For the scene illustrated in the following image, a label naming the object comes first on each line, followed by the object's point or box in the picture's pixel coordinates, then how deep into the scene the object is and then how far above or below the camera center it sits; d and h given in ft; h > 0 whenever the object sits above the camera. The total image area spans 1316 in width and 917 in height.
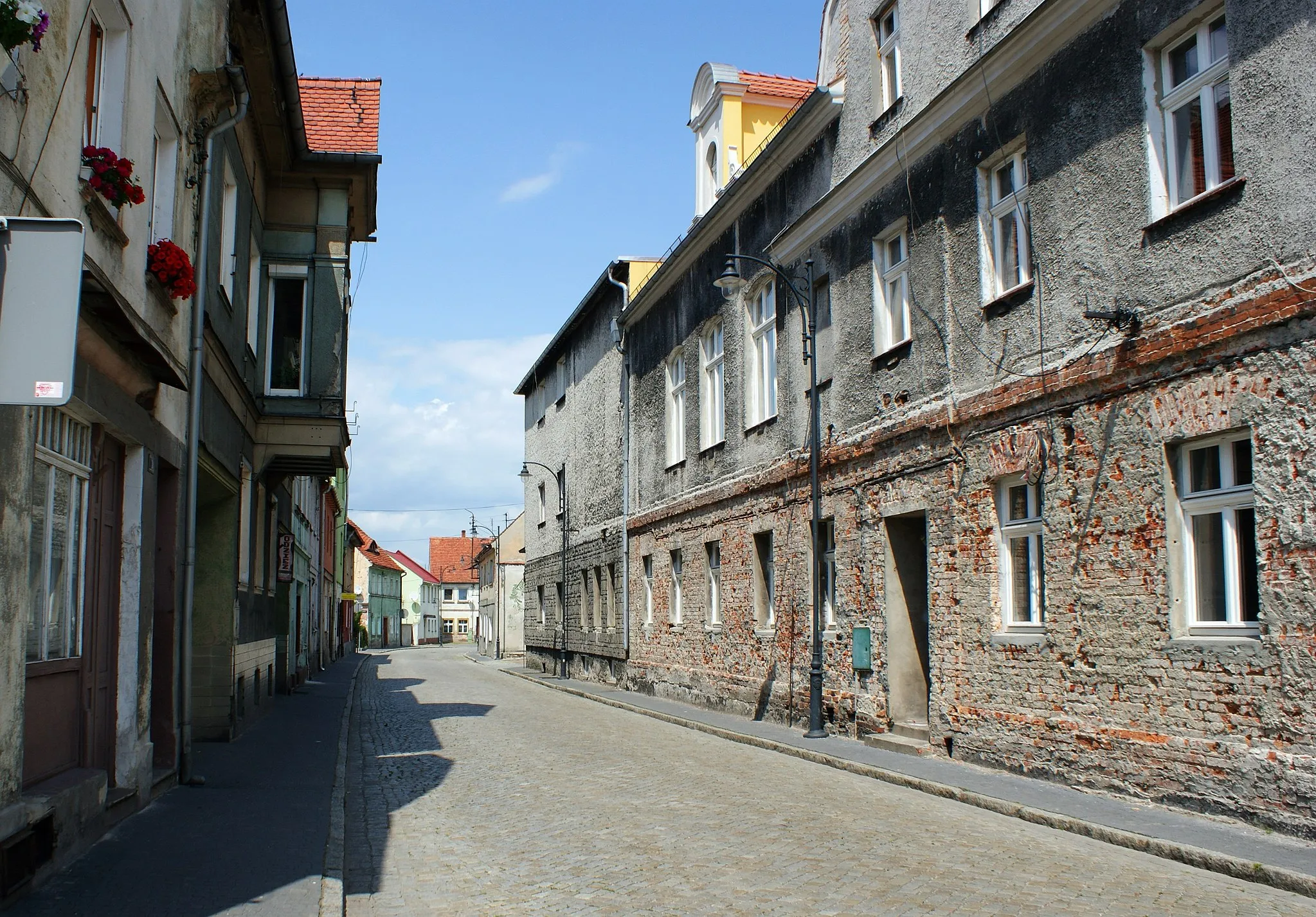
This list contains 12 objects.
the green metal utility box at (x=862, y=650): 50.01 -2.42
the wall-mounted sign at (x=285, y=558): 72.23 +2.36
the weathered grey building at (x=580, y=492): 97.40 +9.54
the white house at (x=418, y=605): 348.79 -2.77
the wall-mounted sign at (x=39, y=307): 12.23 +3.03
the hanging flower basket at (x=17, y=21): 17.42 +8.31
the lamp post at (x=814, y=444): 51.31 +6.24
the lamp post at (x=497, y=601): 189.74 -1.03
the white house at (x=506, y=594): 201.16 +0.21
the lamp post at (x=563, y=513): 111.55 +7.95
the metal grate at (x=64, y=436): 24.20 +3.45
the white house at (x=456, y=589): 380.58 +2.22
